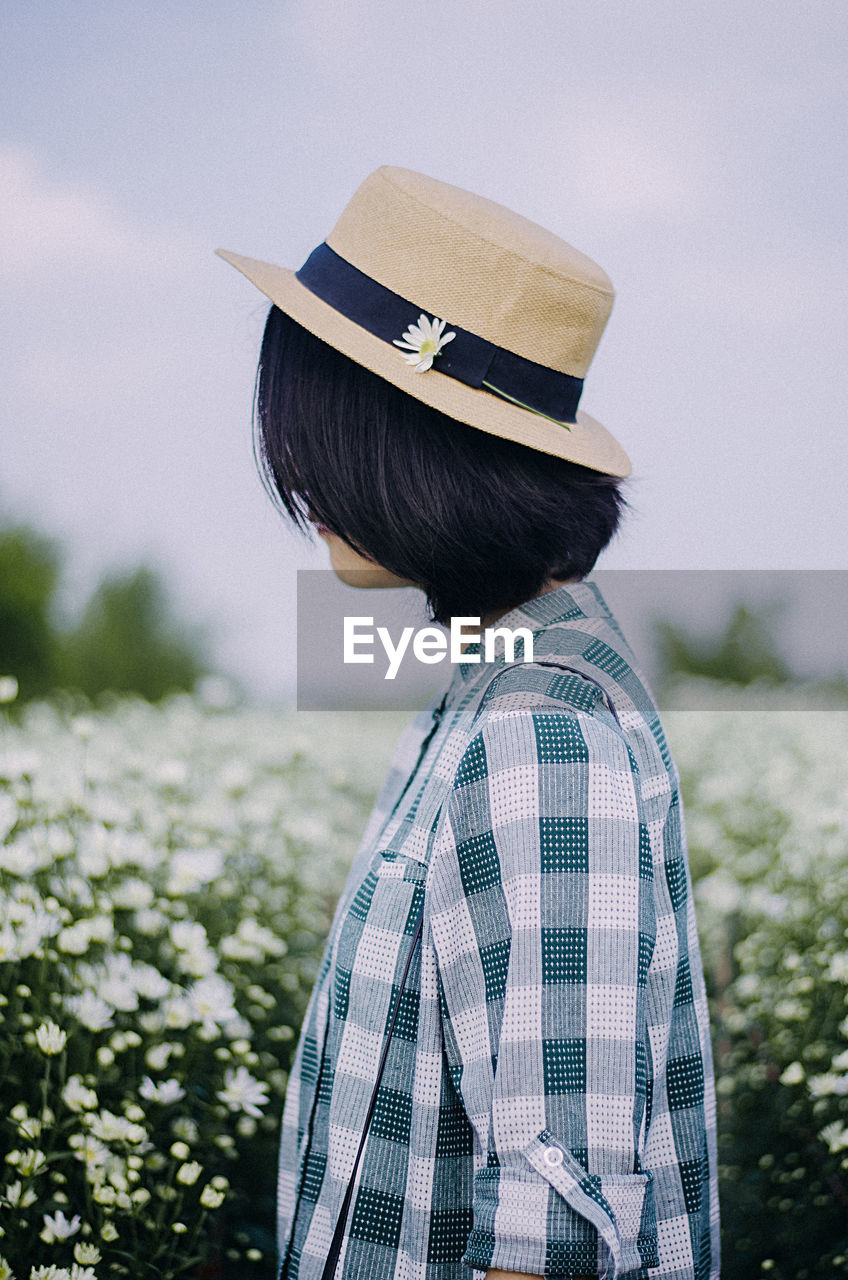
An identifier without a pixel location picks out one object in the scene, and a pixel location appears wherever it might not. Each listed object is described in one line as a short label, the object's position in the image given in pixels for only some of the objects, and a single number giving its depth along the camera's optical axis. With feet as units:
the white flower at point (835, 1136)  5.46
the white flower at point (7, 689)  6.19
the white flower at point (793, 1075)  5.99
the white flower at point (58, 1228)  4.29
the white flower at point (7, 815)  5.42
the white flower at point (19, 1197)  4.36
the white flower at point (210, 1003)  5.07
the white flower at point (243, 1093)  4.92
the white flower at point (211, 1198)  4.41
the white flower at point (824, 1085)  5.83
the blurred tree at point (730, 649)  31.40
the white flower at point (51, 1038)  4.53
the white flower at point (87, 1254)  4.24
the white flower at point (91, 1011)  4.81
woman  2.77
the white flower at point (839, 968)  6.04
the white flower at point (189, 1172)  4.35
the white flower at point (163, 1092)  4.68
